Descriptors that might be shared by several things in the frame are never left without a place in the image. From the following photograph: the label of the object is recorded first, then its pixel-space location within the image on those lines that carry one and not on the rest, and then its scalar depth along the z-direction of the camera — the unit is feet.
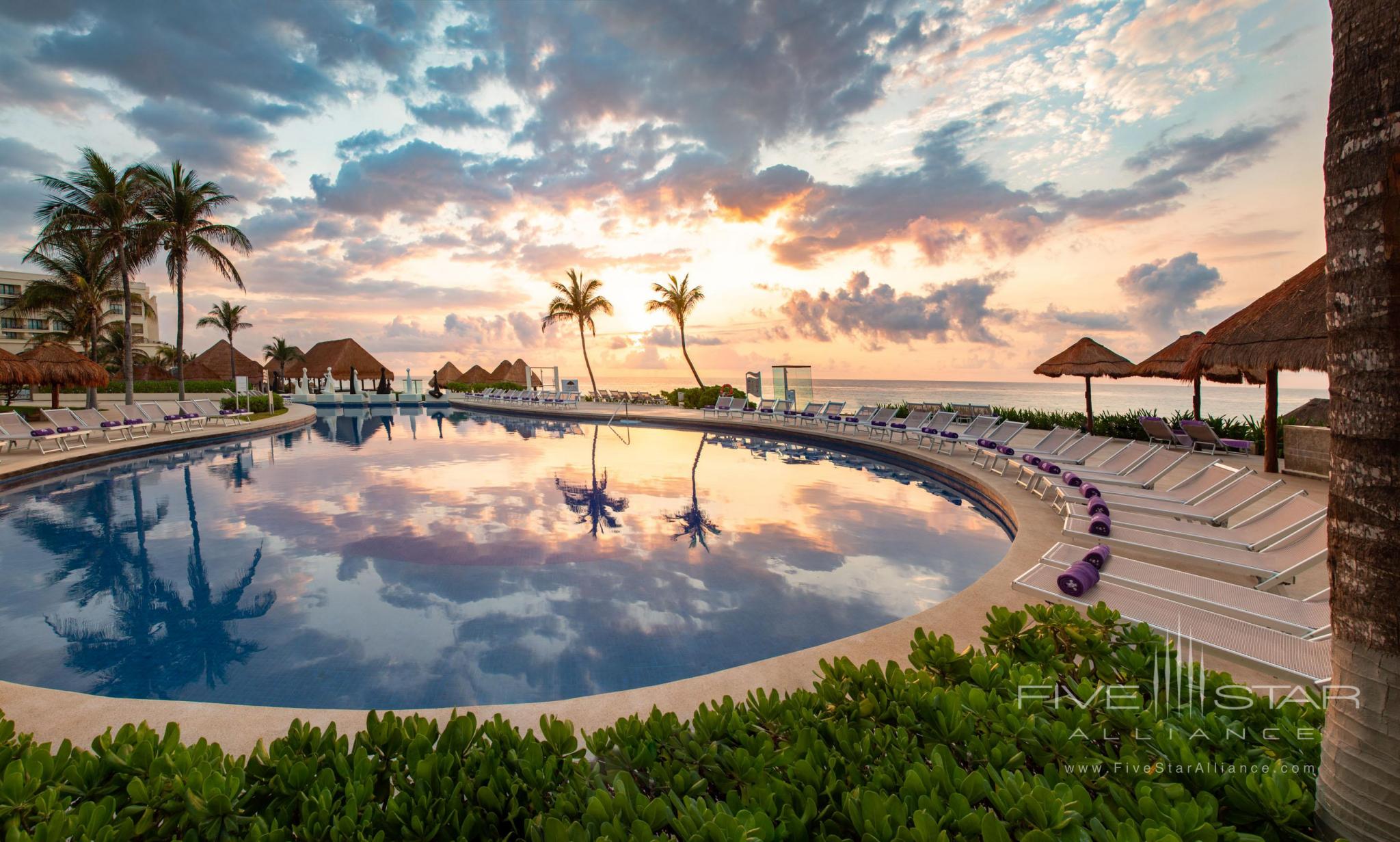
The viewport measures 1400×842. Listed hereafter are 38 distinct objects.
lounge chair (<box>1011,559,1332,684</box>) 9.46
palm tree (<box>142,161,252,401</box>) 66.90
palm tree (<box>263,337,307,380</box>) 159.12
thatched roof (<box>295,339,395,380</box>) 125.29
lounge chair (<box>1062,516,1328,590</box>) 13.34
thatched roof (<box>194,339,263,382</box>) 129.39
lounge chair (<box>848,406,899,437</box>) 46.85
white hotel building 173.17
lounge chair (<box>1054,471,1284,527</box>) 18.39
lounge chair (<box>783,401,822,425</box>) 58.13
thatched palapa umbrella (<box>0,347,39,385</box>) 51.22
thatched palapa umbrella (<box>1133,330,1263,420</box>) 37.06
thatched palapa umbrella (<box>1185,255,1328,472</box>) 25.04
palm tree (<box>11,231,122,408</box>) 79.30
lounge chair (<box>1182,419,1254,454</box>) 36.58
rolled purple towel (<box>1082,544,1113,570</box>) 14.05
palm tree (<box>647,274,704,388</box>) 99.76
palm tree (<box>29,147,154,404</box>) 61.00
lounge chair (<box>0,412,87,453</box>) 40.60
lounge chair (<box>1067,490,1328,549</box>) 14.87
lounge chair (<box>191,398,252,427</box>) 60.03
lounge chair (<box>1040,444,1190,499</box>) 23.85
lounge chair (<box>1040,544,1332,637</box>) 10.89
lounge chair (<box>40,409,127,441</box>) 44.65
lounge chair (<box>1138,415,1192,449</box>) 37.29
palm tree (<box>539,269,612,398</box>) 111.96
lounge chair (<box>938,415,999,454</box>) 37.23
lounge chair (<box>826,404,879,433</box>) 51.31
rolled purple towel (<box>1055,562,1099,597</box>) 12.83
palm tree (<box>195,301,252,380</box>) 133.90
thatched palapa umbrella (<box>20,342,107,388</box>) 56.85
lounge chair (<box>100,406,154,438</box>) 48.57
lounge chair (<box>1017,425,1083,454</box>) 31.58
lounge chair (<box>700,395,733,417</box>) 71.84
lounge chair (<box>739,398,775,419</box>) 68.69
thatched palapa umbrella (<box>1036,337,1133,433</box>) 44.14
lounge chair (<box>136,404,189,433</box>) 54.90
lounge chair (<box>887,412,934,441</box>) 44.60
